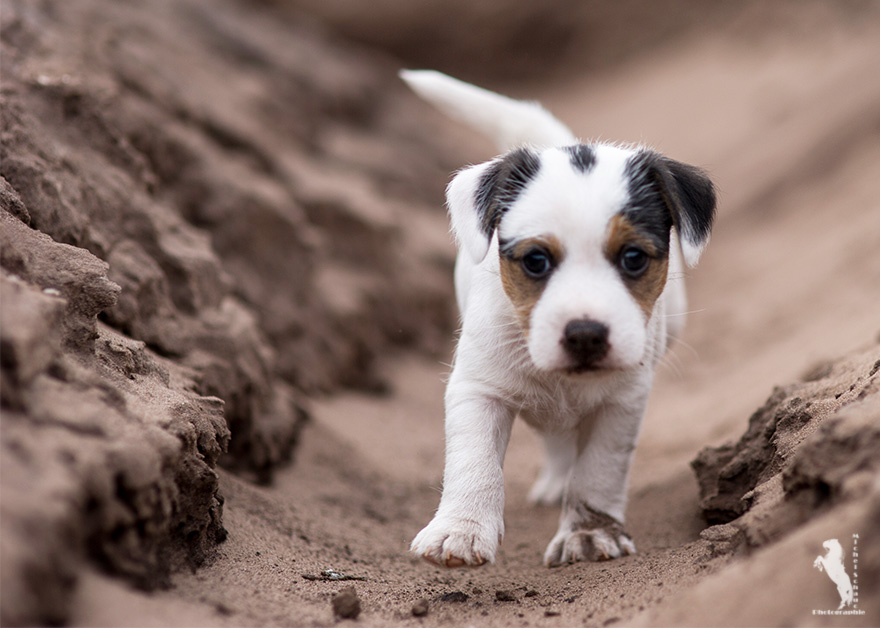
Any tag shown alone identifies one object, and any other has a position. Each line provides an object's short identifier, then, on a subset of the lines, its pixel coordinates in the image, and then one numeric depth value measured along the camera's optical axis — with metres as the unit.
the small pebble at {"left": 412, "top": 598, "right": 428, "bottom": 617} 2.93
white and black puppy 3.11
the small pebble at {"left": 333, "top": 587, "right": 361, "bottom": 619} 2.80
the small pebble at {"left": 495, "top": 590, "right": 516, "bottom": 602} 3.17
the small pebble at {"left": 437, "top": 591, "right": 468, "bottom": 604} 3.13
